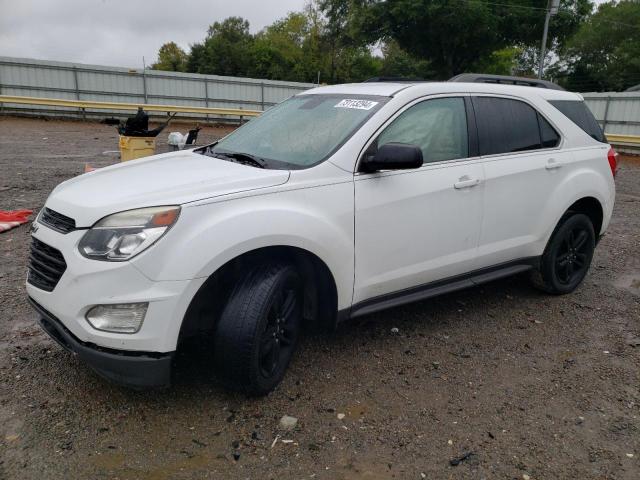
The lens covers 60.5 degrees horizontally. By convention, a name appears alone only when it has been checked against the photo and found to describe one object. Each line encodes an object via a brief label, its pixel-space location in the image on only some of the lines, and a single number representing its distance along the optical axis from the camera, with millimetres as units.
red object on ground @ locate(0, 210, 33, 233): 6211
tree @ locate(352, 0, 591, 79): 29531
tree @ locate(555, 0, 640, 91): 50219
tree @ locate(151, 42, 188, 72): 70500
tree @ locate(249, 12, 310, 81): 58844
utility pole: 21275
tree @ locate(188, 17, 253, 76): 60062
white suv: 2648
